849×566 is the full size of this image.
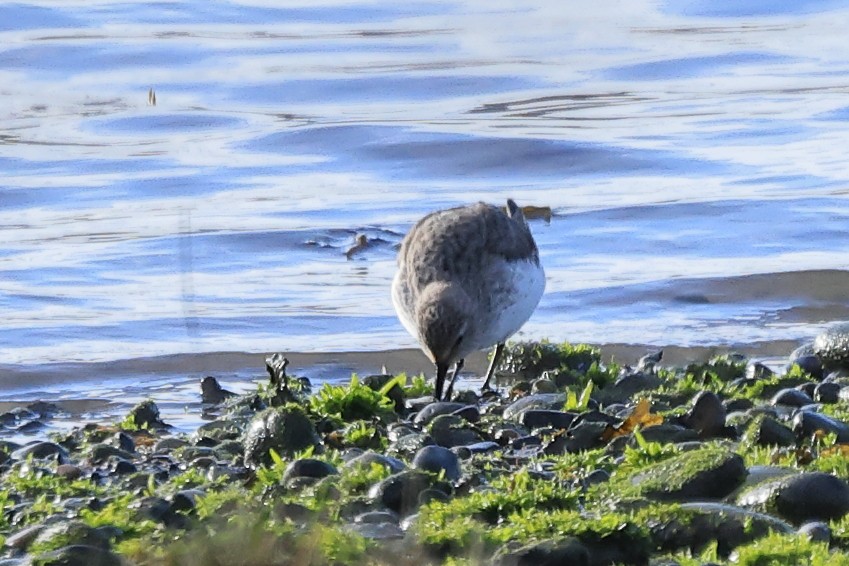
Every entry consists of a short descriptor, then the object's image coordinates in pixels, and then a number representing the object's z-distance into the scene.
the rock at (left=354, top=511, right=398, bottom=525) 10.77
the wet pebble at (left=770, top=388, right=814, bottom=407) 14.45
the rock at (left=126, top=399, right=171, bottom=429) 15.49
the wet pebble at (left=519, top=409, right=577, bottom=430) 14.05
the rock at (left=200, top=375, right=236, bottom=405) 17.22
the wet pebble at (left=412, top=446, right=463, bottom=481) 12.06
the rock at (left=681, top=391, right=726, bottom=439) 13.27
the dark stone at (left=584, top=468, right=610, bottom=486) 11.85
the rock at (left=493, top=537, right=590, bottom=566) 9.48
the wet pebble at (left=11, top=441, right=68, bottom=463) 13.87
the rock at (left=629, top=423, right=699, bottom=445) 12.88
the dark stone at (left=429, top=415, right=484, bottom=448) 13.66
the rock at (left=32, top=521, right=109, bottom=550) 10.15
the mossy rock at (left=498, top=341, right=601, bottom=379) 17.23
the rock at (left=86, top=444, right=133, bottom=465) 13.58
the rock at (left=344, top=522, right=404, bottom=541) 10.33
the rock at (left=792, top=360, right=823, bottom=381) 16.42
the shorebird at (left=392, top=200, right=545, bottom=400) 16.08
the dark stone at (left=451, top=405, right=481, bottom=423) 14.32
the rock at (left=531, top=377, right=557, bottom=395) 16.09
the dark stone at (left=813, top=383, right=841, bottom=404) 14.79
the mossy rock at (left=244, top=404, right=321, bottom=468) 13.08
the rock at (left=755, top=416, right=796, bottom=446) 12.56
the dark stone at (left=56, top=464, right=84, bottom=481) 13.05
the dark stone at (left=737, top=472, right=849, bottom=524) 10.38
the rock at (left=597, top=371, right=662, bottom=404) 15.59
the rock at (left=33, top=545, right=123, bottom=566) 9.62
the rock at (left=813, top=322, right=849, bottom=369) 16.39
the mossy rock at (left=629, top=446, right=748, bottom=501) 10.92
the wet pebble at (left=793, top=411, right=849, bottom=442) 12.65
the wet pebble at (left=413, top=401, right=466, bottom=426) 14.55
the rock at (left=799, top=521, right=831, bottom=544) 9.78
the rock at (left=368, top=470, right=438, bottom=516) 11.16
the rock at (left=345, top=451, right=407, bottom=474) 11.98
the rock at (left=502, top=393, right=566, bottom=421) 14.70
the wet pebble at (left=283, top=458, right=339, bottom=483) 11.95
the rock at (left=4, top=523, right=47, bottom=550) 10.56
